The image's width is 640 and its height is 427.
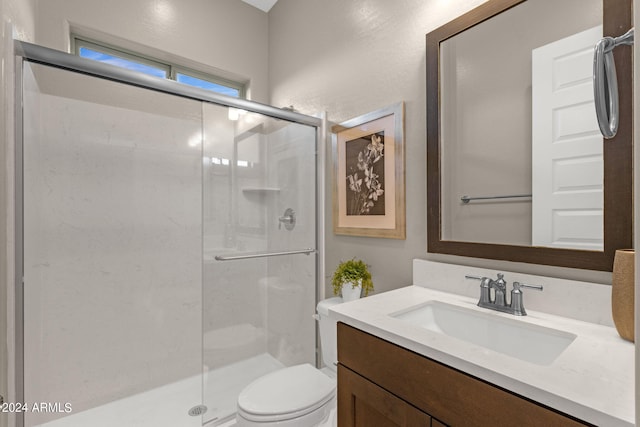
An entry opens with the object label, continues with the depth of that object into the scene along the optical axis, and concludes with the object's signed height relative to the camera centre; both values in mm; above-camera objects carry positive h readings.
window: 1920 +1016
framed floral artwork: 1549 +208
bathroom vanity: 594 -353
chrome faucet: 1025 -288
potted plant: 1610 -351
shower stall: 1717 -224
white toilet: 1214 -775
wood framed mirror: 900 +182
